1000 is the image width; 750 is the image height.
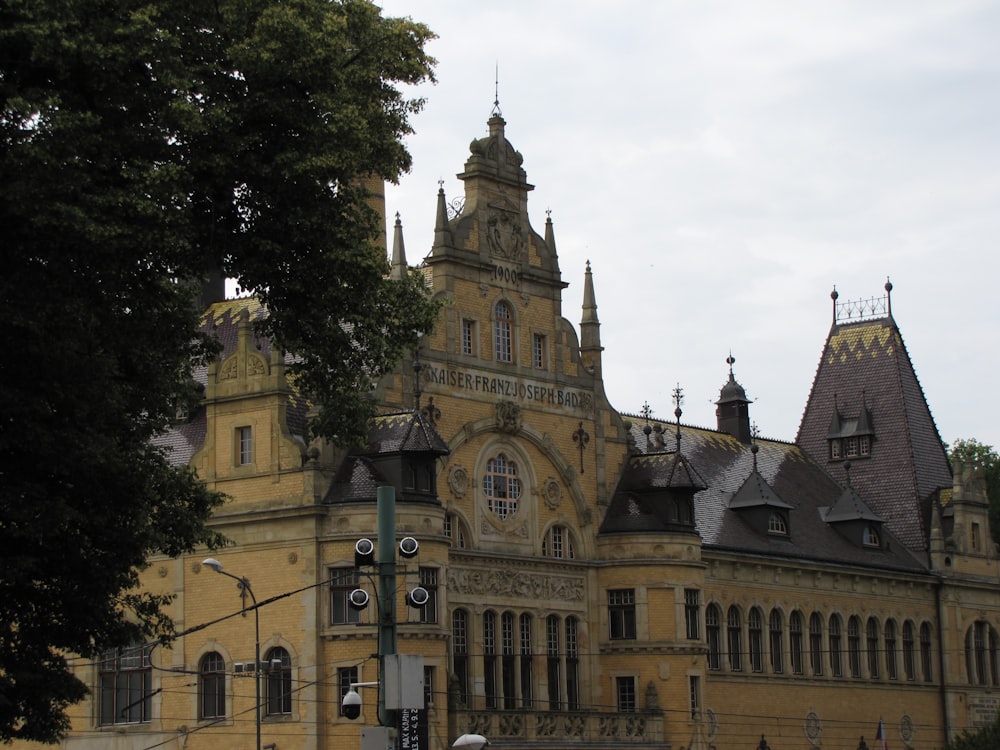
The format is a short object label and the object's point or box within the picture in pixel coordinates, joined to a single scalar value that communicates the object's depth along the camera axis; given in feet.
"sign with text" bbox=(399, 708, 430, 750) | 137.59
